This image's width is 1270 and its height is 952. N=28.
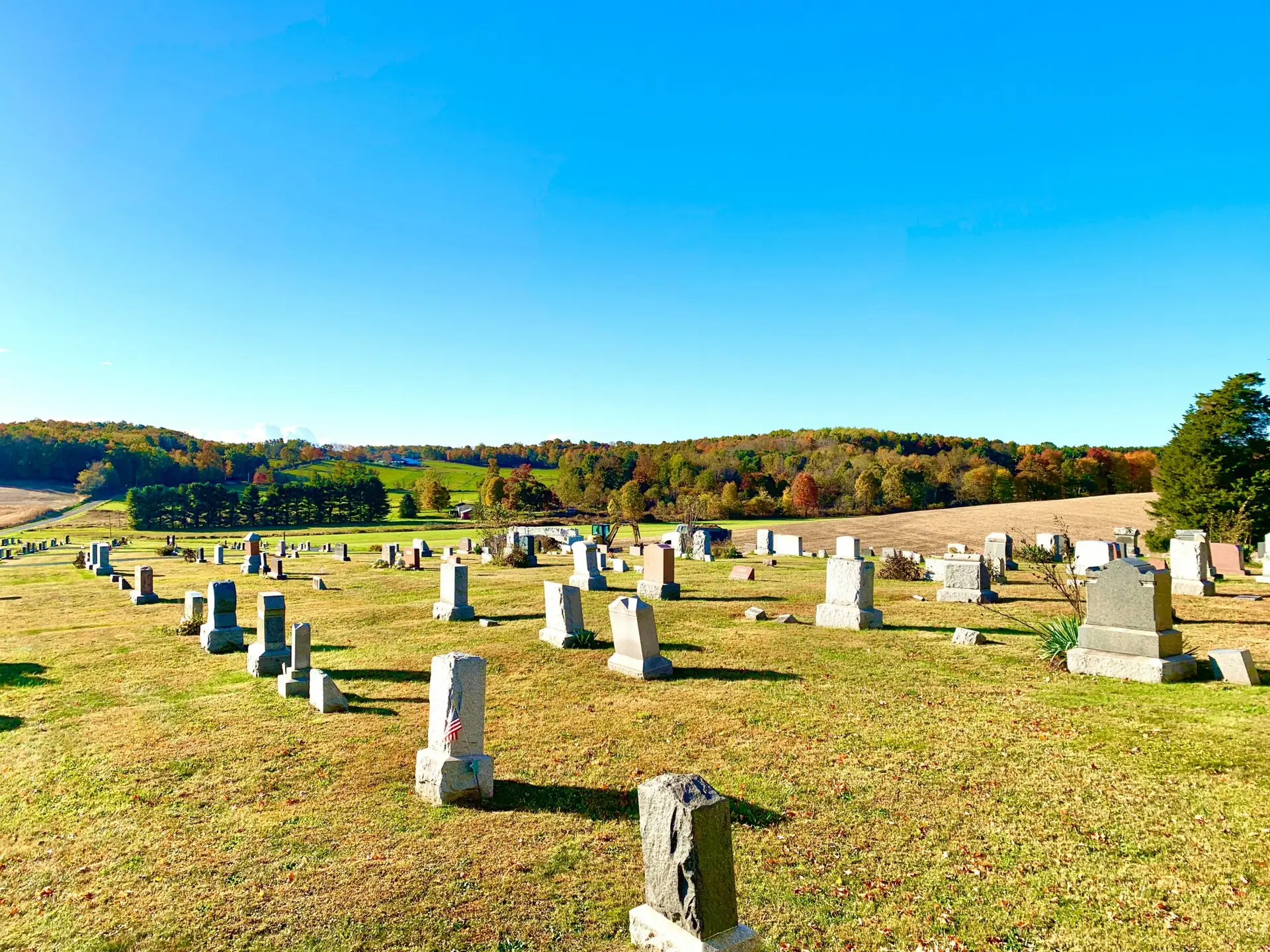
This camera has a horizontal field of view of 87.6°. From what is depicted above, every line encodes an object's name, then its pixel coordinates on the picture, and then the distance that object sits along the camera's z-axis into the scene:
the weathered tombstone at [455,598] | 16.25
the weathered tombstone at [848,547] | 25.27
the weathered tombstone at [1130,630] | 9.58
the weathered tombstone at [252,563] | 28.52
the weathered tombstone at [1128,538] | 27.48
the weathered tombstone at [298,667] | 10.63
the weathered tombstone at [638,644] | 11.09
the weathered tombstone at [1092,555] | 23.23
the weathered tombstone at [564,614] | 13.34
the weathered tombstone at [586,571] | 20.38
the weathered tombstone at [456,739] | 6.70
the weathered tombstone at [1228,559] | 19.42
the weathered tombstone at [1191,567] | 15.99
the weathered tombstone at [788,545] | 34.16
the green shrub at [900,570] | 22.33
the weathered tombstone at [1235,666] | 9.09
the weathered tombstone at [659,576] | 18.53
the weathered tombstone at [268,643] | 11.77
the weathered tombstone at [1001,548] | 23.34
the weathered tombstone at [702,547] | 30.06
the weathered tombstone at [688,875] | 3.73
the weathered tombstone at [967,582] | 16.72
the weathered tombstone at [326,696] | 9.75
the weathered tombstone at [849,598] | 13.99
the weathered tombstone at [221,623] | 13.80
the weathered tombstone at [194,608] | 15.90
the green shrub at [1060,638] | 10.80
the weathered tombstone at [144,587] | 20.25
